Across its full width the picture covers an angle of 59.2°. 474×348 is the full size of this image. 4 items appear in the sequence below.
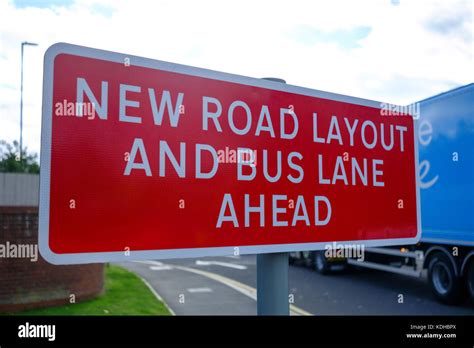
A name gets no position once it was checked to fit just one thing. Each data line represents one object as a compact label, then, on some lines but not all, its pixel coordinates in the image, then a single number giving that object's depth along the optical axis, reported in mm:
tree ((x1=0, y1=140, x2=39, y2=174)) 24984
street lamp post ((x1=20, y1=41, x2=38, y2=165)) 14320
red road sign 1144
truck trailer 8359
